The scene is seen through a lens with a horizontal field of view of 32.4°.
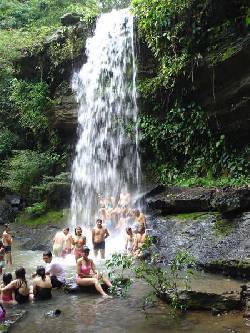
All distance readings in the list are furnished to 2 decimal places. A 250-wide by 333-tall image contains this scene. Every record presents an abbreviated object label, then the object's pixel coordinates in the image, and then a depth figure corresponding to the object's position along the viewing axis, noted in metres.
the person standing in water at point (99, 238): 11.52
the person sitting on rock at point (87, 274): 8.09
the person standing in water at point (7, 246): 11.64
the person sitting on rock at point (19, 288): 7.68
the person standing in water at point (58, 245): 11.65
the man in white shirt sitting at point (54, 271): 8.62
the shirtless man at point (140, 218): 11.91
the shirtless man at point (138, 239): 10.50
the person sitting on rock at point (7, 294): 7.72
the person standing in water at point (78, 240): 10.71
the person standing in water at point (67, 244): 11.62
